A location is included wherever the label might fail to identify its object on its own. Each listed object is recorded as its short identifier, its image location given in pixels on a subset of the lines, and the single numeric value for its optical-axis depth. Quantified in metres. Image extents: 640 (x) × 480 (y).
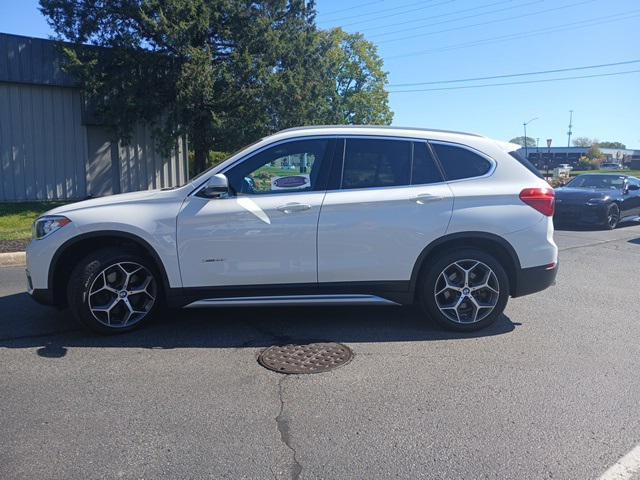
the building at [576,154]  100.56
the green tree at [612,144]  151.62
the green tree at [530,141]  98.32
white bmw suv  4.73
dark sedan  13.62
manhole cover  4.20
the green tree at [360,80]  44.91
